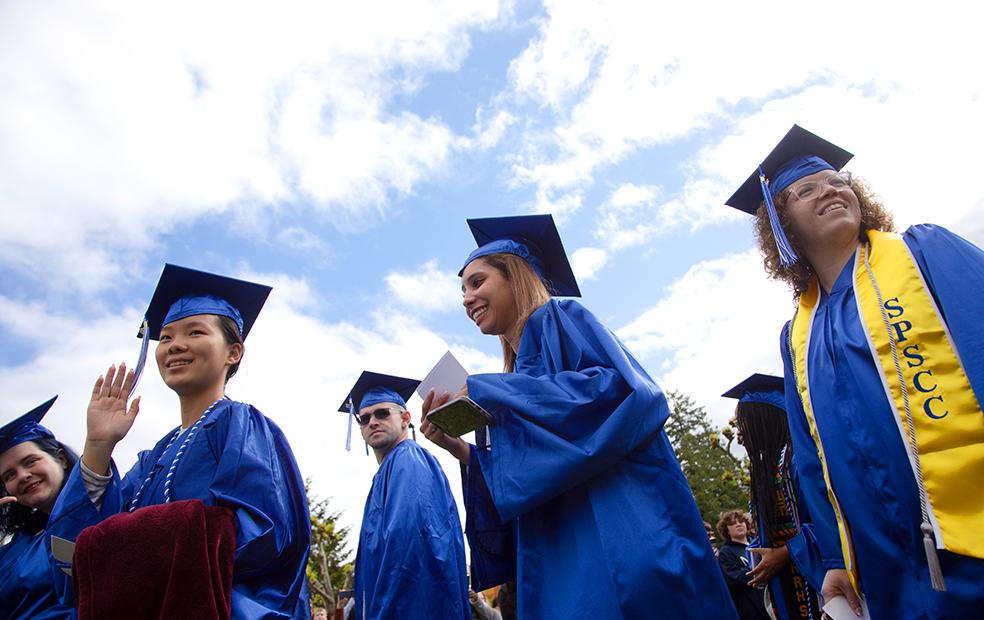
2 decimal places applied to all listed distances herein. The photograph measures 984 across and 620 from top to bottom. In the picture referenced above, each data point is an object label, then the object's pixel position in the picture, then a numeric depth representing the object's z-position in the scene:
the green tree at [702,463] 33.12
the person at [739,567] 6.01
